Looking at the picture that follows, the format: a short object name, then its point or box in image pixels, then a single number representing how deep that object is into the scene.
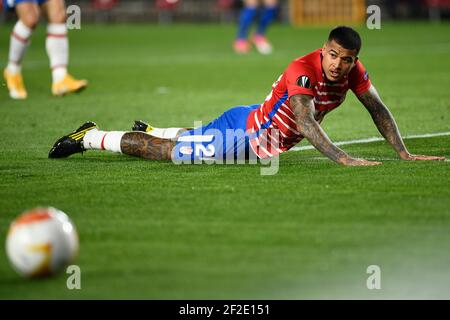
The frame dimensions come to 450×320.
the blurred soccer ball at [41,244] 10.37
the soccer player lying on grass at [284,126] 15.66
